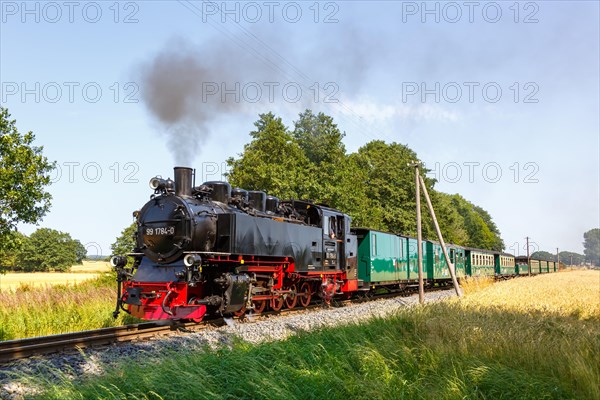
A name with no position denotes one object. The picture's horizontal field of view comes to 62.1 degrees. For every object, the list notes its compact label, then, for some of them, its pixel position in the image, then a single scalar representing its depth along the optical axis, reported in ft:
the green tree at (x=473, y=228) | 296.22
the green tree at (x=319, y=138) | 113.19
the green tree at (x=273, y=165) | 90.33
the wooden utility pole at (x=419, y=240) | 61.16
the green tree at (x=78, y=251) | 268.21
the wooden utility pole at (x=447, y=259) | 66.45
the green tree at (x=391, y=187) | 145.79
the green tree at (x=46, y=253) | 247.09
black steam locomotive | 35.40
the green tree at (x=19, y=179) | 65.62
